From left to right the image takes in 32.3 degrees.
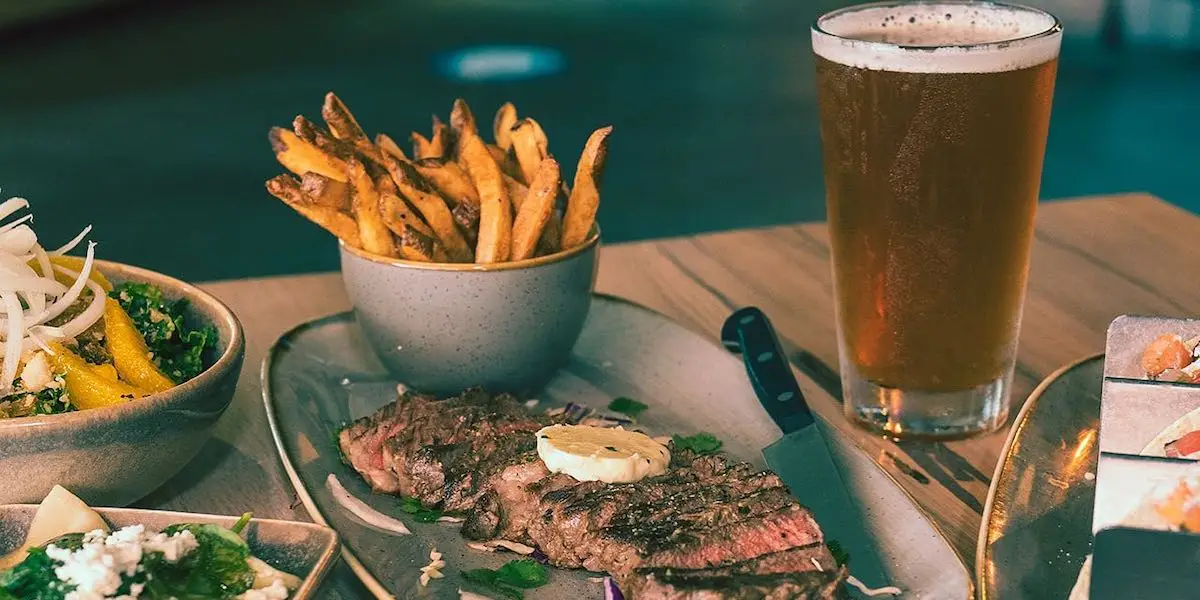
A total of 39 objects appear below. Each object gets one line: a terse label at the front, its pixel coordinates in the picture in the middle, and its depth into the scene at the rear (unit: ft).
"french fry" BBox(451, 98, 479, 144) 2.86
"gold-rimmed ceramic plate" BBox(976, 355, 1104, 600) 2.22
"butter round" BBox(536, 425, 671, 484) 2.36
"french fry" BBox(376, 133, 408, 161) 2.85
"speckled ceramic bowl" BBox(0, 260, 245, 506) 2.32
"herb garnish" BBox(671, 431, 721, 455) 2.60
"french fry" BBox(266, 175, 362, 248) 2.65
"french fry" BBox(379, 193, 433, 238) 2.63
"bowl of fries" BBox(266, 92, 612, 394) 2.67
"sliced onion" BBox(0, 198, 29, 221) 2.59
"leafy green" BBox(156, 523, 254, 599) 2.17
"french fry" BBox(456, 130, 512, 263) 2.68
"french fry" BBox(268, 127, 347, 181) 2.74
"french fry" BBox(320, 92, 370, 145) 2.80
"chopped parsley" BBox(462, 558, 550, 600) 2.27
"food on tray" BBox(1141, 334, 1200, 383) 2.33
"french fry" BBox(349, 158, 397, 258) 2.65
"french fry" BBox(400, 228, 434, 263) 2.64
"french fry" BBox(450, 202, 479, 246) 2.73
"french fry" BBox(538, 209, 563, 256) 2.77
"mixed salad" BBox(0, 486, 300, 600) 2.13
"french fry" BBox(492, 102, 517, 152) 2.90
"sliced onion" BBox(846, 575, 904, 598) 2.22
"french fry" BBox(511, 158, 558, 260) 2.64
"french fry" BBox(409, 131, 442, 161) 2.90
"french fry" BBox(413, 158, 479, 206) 2.74
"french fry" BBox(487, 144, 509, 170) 2.82
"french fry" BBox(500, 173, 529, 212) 2.75
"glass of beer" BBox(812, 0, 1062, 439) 2.47
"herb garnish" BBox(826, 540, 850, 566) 2.27
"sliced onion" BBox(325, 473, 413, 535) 2.38
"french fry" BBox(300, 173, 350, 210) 2.66
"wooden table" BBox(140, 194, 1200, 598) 2.55
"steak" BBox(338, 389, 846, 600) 2.17
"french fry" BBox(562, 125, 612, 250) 2.69
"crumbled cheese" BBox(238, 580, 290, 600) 2.16
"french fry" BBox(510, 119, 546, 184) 2.83
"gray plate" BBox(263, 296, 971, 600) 2.28
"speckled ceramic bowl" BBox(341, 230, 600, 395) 2.69
